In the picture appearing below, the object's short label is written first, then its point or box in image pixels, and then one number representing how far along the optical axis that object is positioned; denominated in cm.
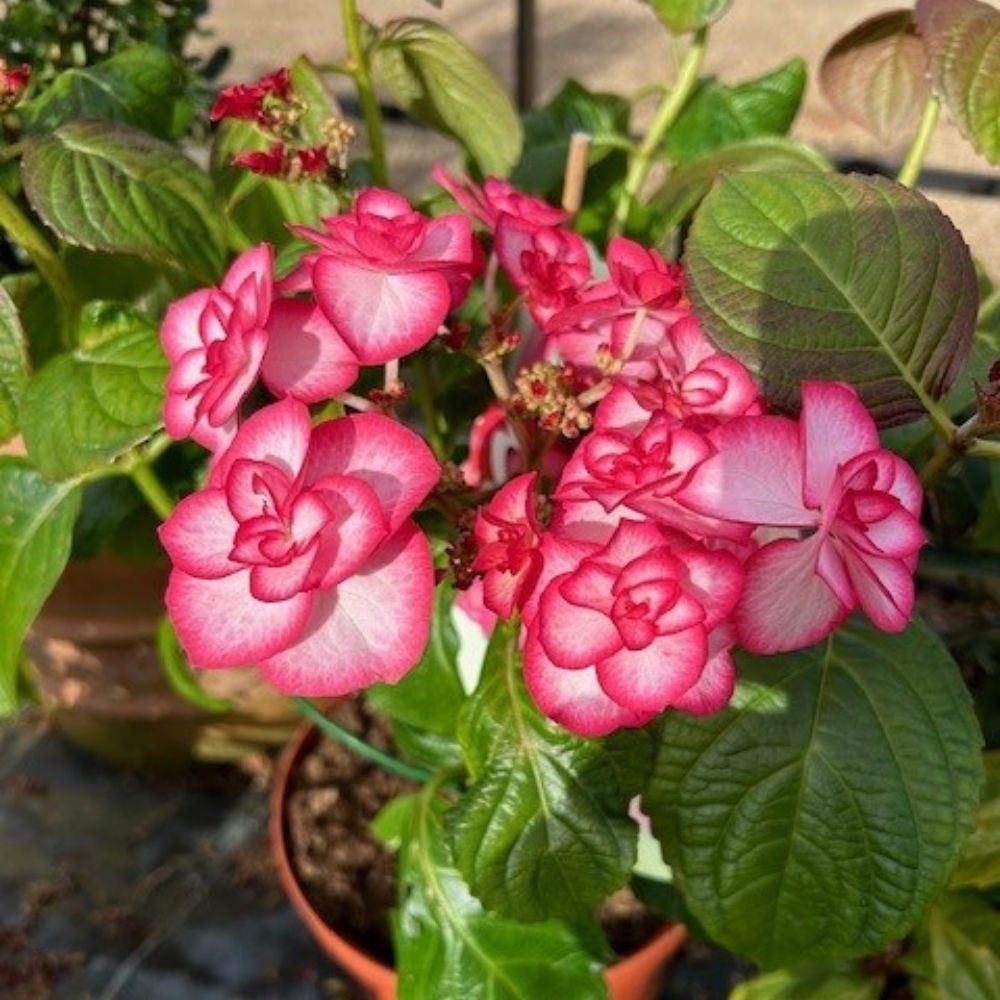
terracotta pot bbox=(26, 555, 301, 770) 111
